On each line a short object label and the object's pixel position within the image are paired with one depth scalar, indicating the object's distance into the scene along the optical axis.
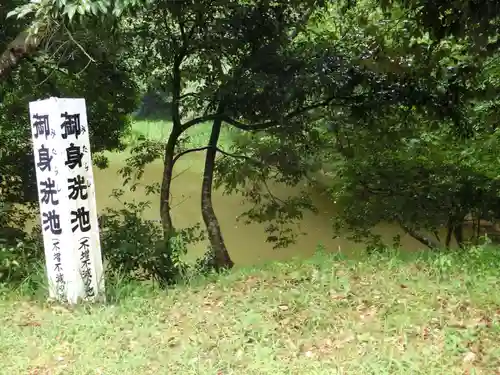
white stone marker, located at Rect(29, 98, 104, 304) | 4.12
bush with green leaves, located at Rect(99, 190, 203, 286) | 6.18
